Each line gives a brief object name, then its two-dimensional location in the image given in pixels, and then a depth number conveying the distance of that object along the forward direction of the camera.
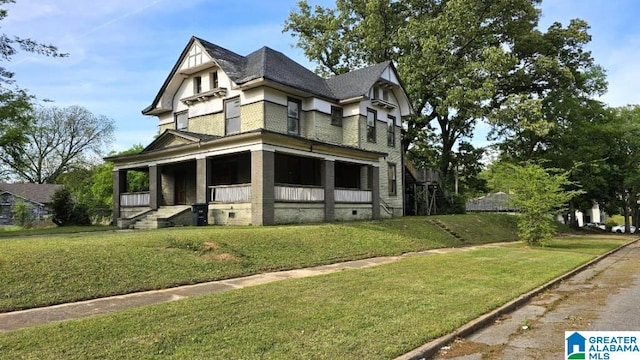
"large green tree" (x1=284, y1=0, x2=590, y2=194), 33.50
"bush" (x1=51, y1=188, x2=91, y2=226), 24.70
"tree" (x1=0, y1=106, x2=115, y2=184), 60.47
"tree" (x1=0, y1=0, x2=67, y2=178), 17.73
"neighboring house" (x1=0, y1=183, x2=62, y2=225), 48.91
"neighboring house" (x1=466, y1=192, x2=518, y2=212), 65.30
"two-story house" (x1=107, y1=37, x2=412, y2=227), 20.00
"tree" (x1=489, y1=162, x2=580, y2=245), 20.50
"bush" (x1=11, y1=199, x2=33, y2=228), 36.11
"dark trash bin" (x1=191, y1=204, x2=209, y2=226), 20.10
